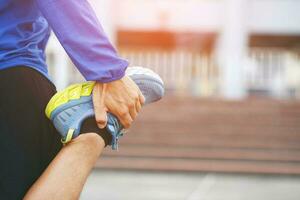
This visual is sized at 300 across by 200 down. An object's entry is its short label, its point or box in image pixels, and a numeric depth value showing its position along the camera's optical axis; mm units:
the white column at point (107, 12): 25000
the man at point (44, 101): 1338
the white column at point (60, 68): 25734
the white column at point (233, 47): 25250
